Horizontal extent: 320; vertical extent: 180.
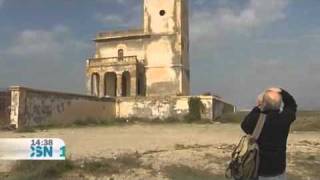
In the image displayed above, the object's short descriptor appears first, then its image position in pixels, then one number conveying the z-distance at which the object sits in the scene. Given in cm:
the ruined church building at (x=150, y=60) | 2925
